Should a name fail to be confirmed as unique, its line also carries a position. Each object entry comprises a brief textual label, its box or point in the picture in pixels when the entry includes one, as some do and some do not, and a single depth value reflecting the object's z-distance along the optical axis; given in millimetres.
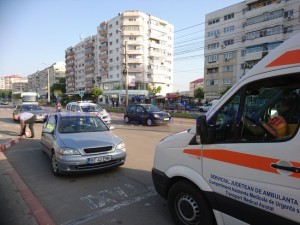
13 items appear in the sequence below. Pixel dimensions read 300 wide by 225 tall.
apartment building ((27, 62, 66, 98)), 137475
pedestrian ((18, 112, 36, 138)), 10796
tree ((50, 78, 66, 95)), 114688
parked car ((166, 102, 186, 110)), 38531
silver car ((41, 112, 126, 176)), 5242
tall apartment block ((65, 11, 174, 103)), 74625
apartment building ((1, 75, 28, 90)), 186750
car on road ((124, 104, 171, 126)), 16392
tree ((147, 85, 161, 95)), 70688
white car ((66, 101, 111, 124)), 16109
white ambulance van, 2238
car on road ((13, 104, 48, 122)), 17406
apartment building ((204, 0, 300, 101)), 42469
